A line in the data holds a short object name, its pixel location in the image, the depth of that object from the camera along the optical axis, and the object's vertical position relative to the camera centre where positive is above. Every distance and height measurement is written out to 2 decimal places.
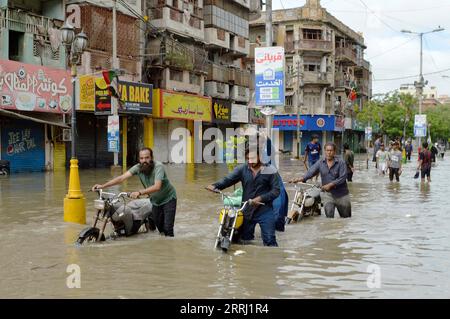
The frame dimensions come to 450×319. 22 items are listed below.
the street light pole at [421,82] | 45.11 +4.59
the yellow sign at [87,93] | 26.96 +2.28
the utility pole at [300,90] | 46.62 +5.12
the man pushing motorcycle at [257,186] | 7.77 -0.64
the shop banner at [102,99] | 25.59 +1.88
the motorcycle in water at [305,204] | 11.02 -1.30
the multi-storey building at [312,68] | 56.81 +7.44
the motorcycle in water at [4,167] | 23.06 -1.11
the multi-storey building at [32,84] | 23.27 +2.39
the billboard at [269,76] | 13.36 +1.51
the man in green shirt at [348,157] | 19.14 -0.60
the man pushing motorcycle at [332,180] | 10.13 -0.73
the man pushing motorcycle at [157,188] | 8.29 -0.72
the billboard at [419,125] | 41.03 +1.05
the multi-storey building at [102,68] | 27.38 +3.69
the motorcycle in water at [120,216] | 8.23 -1.18
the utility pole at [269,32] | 15.05 +2.94
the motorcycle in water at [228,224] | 7.68 -1.16
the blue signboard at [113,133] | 25.58 +0.31
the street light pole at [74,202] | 10.38 -1.15
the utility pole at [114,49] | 26.15 +4.38
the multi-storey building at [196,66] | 33.97 +4.88
